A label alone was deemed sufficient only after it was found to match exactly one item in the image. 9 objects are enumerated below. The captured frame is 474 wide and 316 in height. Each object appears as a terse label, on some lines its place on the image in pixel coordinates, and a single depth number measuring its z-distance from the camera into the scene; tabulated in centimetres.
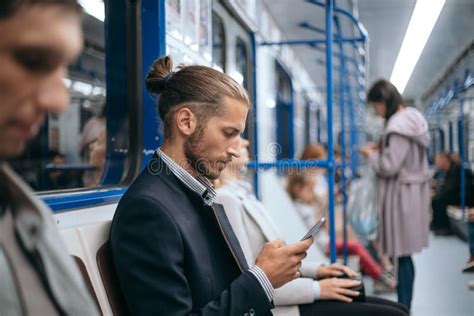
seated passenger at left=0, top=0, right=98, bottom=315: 54
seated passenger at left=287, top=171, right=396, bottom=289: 402
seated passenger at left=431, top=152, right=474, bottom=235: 698
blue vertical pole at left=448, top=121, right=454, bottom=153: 826
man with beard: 108
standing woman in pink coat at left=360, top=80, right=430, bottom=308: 309
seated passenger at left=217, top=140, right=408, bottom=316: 168
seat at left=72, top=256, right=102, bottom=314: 114
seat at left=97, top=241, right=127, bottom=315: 119
